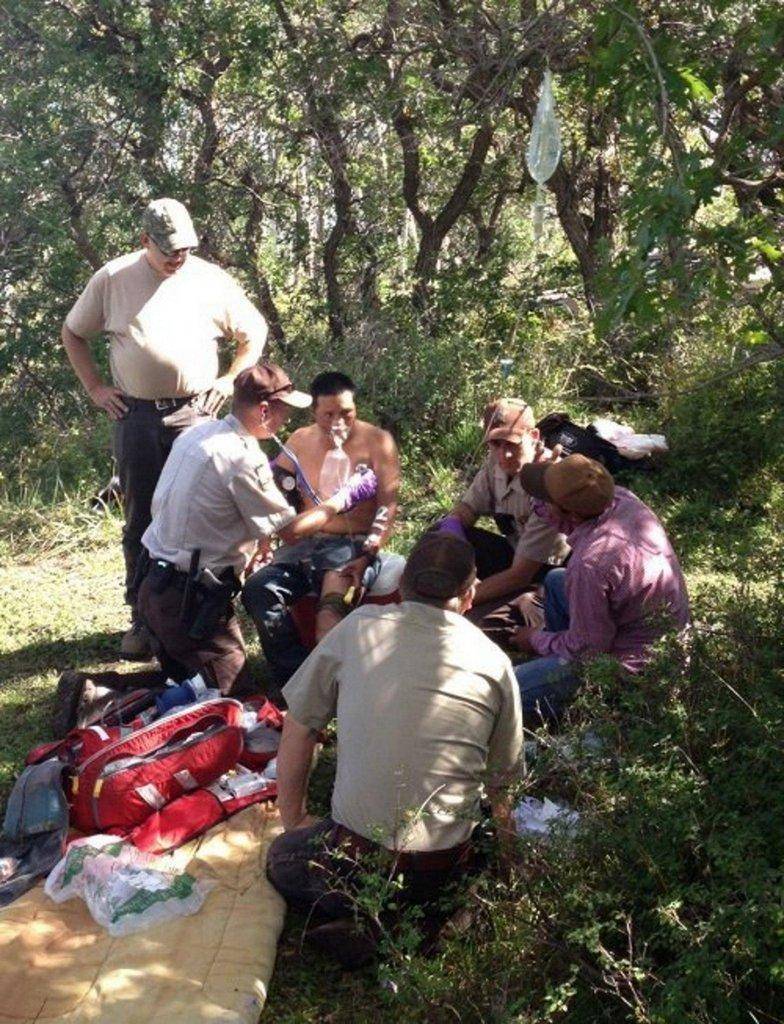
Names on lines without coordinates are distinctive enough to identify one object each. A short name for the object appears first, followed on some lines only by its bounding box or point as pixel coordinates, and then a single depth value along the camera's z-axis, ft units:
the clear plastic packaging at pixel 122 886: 11.86
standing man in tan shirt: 17.62
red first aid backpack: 13.28
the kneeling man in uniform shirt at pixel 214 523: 15.28
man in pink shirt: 13.37
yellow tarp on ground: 10.68
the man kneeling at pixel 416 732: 10.72
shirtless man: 16.40
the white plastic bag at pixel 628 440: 21.89
